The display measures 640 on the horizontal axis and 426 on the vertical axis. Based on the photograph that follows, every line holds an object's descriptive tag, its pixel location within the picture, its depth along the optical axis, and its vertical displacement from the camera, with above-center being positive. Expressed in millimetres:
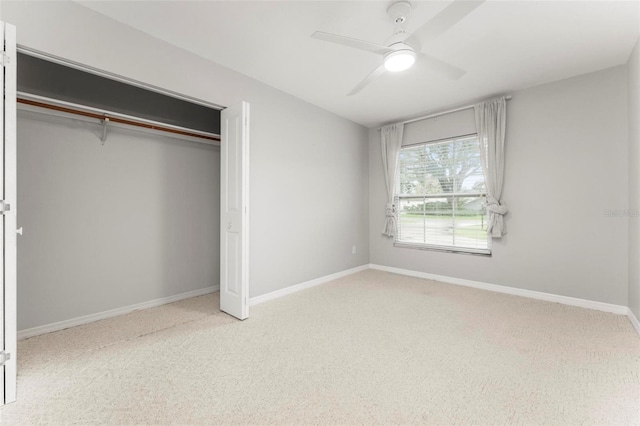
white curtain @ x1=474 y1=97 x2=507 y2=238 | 3524 +774
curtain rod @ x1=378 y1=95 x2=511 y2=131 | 3780 +1467
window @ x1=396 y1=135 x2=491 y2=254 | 3836 +221
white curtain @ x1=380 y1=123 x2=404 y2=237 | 4555 +848
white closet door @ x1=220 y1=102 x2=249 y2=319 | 2707 -13
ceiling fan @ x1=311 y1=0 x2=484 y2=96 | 1585 +1168
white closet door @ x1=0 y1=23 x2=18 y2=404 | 1544 -28
